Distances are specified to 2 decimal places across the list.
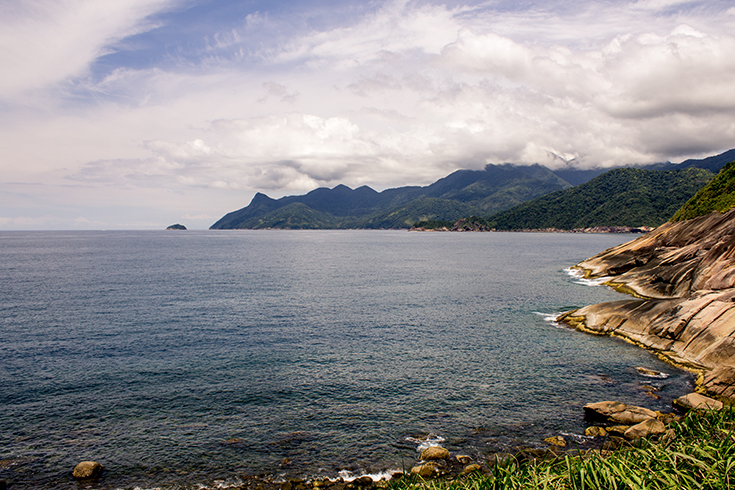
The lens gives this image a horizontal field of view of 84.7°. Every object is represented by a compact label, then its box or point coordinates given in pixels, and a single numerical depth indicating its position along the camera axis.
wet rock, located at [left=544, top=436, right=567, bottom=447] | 22.75
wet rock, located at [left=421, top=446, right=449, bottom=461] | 21.48
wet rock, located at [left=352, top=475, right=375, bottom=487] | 19.69
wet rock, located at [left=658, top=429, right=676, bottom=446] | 15.12
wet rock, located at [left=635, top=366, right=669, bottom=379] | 32.25
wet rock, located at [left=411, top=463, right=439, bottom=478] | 19.92
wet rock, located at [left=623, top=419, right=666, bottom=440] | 21.95
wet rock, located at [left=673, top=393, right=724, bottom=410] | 25.17
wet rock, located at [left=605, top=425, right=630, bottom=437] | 23.30
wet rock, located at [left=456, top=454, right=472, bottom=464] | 21.30
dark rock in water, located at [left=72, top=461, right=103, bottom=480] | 20.25
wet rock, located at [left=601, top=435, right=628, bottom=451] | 21.45
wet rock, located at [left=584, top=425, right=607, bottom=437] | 23.62
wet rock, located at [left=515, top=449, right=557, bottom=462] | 21.21
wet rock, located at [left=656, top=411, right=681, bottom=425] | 24.03
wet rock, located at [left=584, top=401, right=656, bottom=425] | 24.45
